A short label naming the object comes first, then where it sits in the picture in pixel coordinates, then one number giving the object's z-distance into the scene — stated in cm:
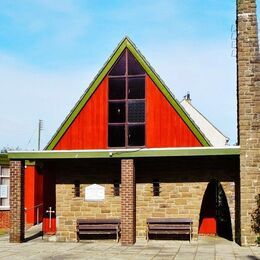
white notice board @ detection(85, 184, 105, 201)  2014
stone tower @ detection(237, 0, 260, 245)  1778
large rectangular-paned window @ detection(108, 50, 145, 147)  1948
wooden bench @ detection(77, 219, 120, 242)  1942
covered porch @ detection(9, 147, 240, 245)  1842
